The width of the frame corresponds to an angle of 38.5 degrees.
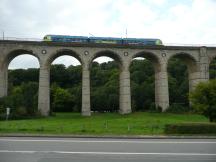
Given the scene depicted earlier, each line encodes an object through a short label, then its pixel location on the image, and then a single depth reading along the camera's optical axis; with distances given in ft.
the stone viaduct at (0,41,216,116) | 144.87
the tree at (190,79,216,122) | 91.86
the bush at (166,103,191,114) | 149.48
